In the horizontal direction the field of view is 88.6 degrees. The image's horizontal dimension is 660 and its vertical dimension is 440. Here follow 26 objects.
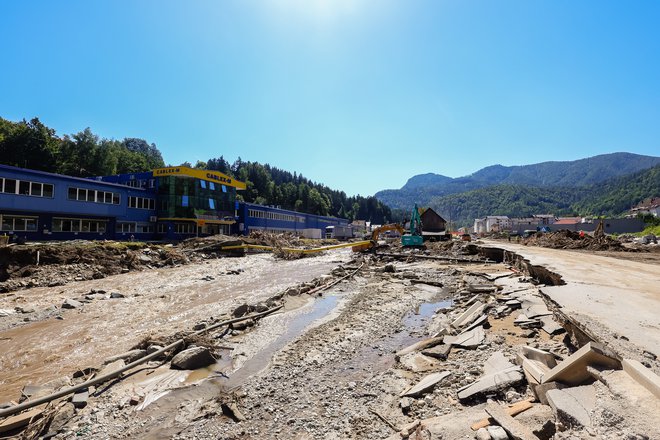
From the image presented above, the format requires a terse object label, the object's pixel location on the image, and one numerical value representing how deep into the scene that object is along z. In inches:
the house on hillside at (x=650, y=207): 4665.4
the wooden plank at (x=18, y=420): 228.7
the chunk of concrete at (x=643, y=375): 145.8
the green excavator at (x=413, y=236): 1755.7
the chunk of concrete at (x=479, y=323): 401.1
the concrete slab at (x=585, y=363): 174.6
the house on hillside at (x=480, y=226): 6990.7
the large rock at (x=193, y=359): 330.6
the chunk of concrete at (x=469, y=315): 432.8
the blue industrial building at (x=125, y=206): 1362.0
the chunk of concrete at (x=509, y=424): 154.9
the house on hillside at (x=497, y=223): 5792.3
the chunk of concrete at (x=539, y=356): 224.8
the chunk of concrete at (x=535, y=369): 199.8
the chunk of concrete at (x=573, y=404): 145.8
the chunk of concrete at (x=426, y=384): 242.8
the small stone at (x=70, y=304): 609.6
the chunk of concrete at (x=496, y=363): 249.6
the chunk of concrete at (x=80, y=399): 257.1
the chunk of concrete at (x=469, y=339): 335.9
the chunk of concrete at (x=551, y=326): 322.7
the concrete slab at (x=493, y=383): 215.6
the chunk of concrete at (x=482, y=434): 160.2
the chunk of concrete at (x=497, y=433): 158.2
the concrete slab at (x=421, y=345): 348.1
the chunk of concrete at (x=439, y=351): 316.8
